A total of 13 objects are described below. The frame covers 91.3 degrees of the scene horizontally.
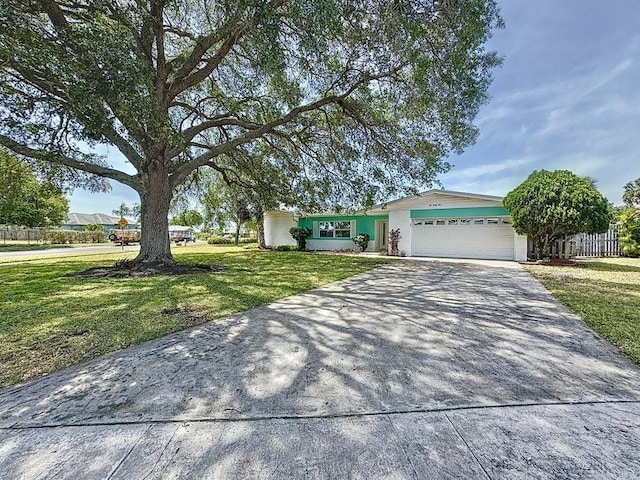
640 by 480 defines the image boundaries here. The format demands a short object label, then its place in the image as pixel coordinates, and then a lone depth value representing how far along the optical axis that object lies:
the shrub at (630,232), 13.67
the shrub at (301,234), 20.33
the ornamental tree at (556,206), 10.70
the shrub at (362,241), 18.50
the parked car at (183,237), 35.07
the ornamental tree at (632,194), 24.70
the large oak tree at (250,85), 5.32
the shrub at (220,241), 31.02
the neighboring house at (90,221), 53.34
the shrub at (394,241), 16.62
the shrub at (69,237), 28.78
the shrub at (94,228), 41.73
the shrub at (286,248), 20.20
